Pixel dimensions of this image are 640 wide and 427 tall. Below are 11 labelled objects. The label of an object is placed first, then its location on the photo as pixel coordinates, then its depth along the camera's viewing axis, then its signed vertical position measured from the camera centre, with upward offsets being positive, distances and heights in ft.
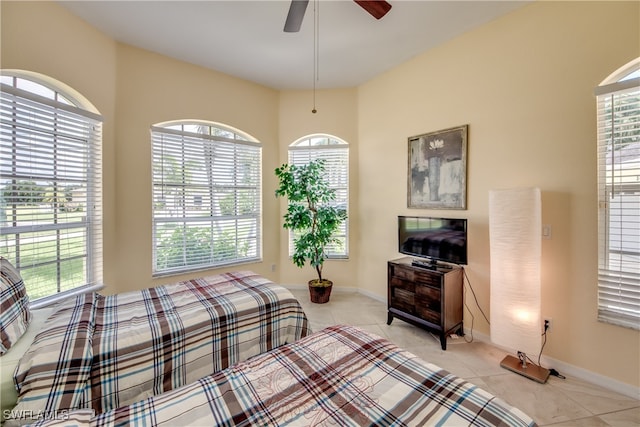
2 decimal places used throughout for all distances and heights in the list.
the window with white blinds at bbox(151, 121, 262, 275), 10.32 +0.68
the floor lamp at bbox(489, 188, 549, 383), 6.57 -1.68
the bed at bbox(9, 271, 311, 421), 3.86 -2.43
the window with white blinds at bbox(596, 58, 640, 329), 5.98 +0.32
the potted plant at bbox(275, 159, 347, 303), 11.25 -0.15
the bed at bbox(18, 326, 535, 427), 2.84 -2.34
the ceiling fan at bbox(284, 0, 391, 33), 5.83 +4.73
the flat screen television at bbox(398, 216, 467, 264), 8.07 -0.92
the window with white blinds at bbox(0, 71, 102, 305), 6.60 +0.71
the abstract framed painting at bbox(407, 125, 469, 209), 8.80 +1.54
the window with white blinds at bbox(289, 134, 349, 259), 12.90 +2.43
